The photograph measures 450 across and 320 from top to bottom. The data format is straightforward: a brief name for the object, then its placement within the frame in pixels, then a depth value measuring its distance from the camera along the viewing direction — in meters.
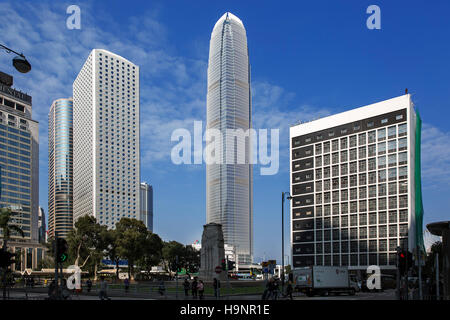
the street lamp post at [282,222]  46.50
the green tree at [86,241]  78.06
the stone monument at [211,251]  59.34
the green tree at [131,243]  77.58
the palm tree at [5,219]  56.69
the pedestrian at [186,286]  40.62
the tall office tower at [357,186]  101.25
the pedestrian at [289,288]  37.75
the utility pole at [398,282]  22.33
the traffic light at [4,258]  20.03
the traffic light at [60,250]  21.43
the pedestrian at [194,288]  36.98
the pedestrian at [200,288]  34.47
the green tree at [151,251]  81.06
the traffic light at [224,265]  39.49
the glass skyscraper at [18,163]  161.12
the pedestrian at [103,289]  29.31
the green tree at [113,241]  79.69
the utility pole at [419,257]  24.64
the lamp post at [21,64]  14.41
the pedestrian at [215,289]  33.08
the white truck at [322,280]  44.84
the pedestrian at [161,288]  39.76
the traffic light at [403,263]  23.31
